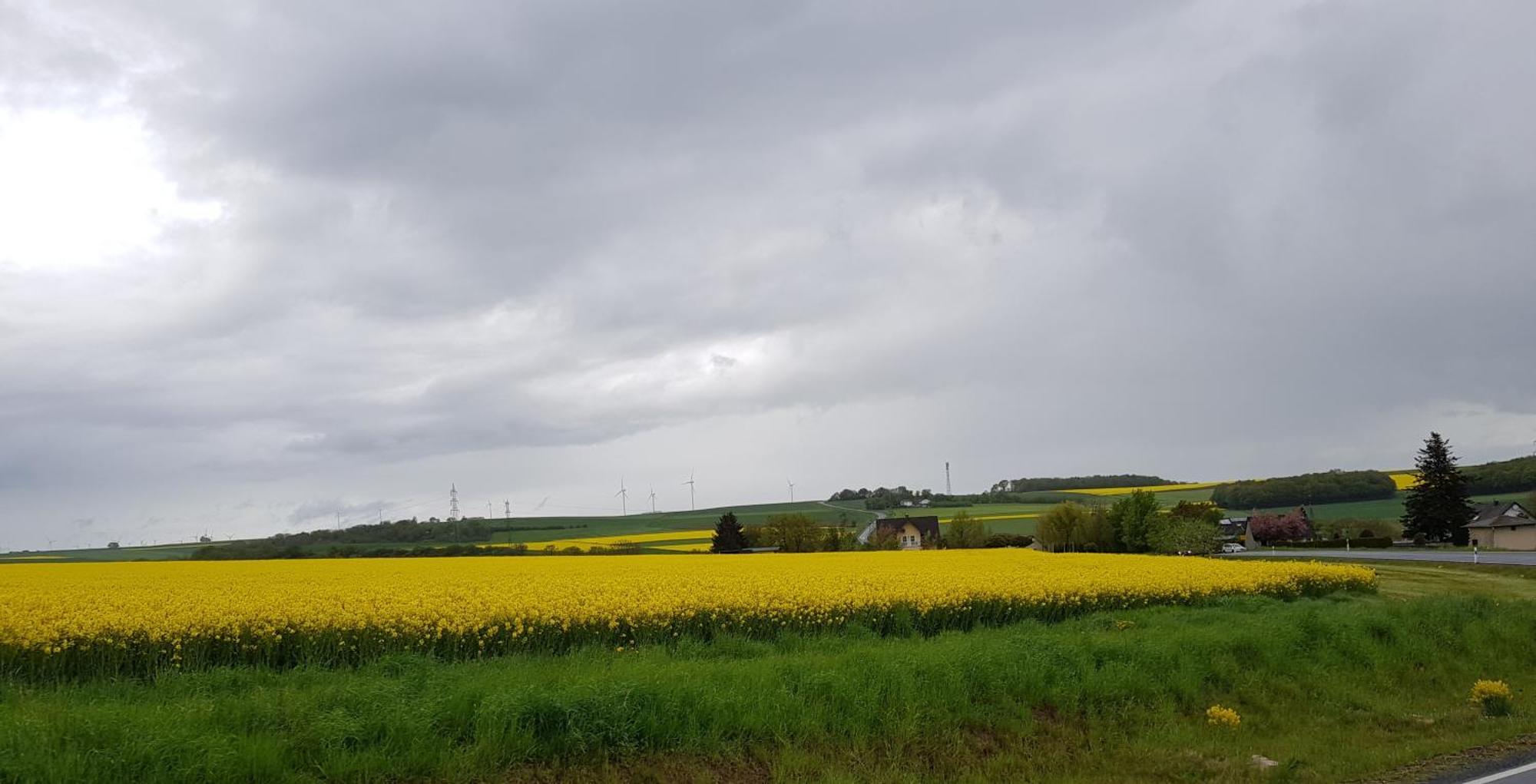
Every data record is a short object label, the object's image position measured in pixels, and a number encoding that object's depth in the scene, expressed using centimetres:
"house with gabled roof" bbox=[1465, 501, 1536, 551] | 6600
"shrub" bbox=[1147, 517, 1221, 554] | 6462
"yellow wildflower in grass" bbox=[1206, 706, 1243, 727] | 1180
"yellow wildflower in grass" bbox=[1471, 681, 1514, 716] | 1293
